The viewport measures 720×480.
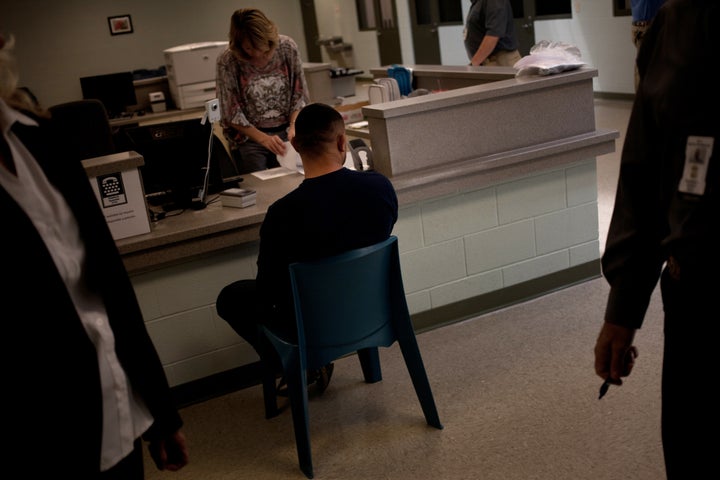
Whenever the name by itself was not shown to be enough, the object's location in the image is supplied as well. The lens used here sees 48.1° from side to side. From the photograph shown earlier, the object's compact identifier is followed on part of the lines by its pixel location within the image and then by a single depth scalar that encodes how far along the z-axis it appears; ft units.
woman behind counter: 12.59
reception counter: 10.00
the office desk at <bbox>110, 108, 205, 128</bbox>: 21.04
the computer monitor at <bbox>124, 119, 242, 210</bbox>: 10.55
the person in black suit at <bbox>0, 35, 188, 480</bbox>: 3.73
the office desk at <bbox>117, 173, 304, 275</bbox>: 9.41
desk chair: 15.69
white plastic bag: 11.59
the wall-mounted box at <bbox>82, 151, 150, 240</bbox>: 9.18
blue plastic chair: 7.84
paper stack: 10.19
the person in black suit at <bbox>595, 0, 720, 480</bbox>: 3.97
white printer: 20.88
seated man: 7.91
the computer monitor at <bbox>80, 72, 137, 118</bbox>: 22.06
